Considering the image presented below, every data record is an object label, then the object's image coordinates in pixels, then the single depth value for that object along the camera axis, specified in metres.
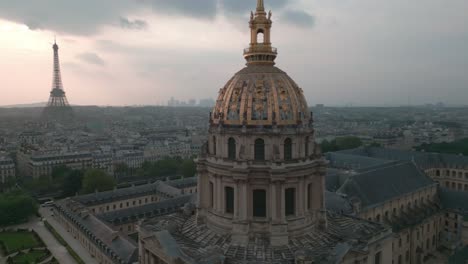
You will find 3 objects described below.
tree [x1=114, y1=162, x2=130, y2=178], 137.12
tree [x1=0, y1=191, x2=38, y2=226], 82.06
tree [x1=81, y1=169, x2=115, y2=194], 101.12
